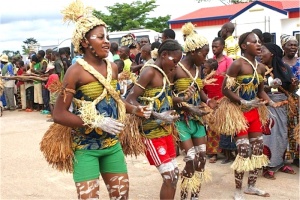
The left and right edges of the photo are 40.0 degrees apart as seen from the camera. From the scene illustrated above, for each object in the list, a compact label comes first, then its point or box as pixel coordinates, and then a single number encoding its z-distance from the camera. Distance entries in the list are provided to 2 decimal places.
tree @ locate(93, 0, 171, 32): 32.53
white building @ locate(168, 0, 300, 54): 16.75
